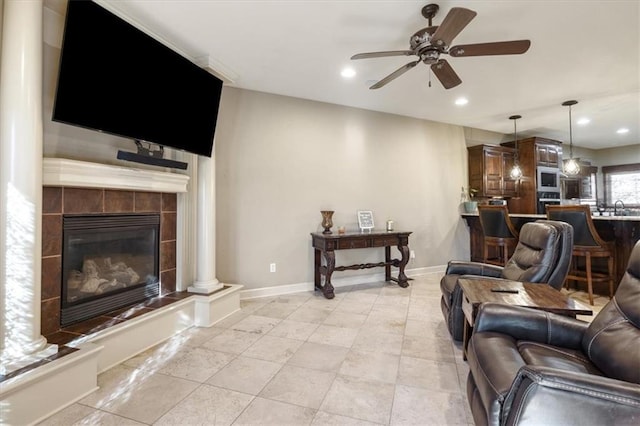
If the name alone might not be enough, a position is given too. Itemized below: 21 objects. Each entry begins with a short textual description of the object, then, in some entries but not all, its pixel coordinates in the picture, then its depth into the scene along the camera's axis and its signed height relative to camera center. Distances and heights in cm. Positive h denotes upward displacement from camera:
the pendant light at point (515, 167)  505 +92
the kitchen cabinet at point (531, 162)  556 +104
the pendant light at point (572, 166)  478 +81
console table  376 -37
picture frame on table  438 -2
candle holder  399 -2
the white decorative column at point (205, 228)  312 -8
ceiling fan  204 +126
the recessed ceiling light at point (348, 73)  329 +164
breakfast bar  351 -19
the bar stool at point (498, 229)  427 -17
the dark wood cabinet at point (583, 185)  718 +78
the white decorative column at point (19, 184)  168 +21
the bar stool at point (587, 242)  340 -29
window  727 +82
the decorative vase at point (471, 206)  538 +21
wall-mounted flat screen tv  188 +103
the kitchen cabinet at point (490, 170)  536 +87
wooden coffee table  171 -50
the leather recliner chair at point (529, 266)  225 -40
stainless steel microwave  557 +73
